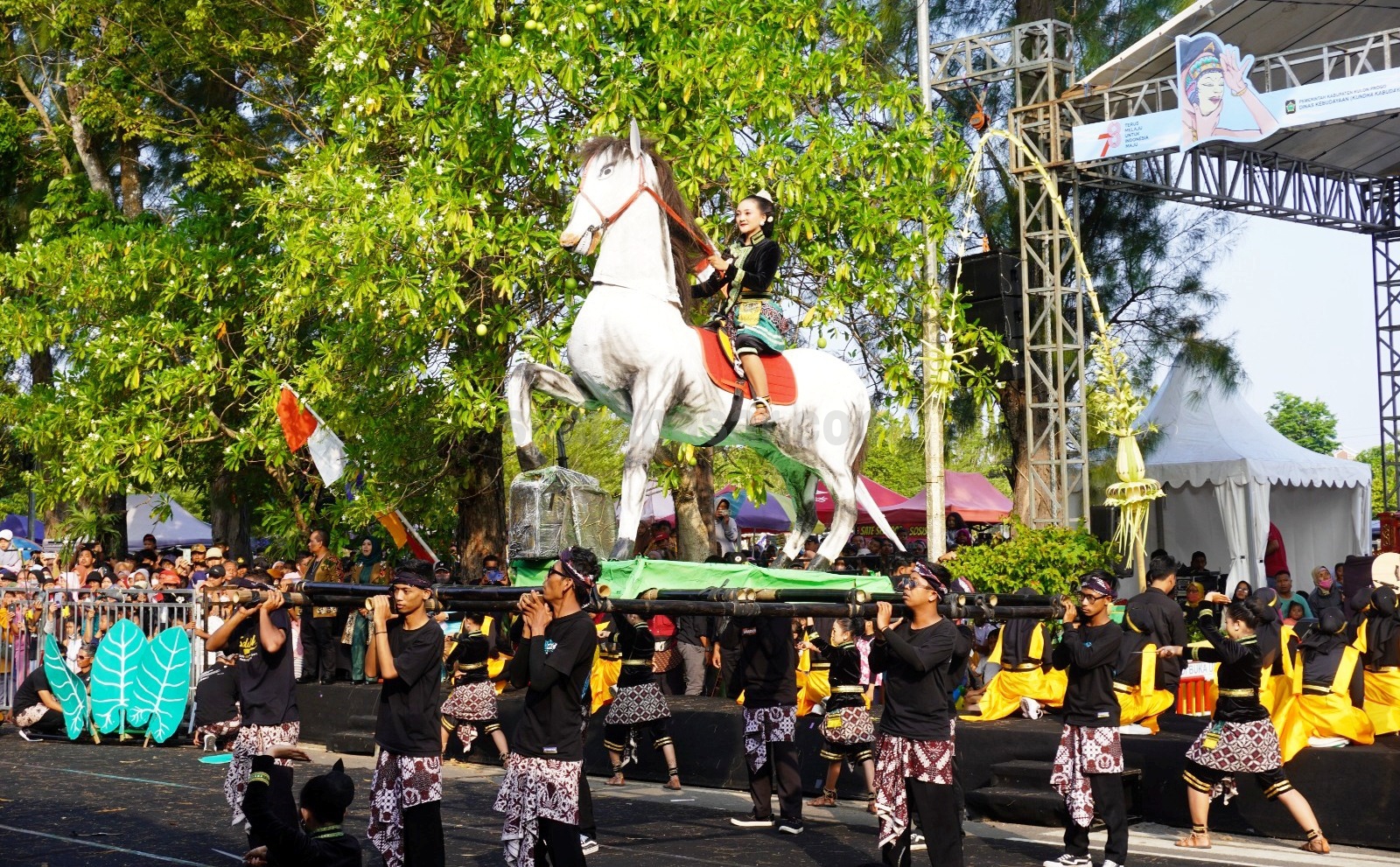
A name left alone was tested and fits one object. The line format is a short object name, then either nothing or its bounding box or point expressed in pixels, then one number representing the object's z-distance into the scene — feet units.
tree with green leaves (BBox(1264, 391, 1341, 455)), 251.60
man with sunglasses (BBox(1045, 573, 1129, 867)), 25.93
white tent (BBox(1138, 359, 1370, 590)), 57.26
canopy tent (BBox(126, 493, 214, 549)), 91.45
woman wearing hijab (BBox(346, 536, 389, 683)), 42.90
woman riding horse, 25.26
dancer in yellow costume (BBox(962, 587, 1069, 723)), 35.53
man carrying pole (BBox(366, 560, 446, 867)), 20.42
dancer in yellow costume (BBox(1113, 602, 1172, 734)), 33.45
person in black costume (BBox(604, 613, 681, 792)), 34.76
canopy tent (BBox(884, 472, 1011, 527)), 71.20
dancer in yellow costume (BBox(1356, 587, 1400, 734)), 30.12
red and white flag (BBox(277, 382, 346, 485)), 42.42
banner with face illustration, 48.91
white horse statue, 23.47
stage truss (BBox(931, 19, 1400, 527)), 51.11
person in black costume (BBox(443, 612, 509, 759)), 35.47
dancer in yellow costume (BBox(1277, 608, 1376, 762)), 29.37
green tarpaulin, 22.90
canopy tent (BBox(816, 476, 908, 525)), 68.92
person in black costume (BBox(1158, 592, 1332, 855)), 26.81
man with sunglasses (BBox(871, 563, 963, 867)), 22.65
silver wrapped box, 25.04
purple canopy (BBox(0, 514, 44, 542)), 104.99
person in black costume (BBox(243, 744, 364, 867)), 16.76
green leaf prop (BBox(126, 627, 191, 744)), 43.37
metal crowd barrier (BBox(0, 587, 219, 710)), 44.32
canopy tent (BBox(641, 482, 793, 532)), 72.90
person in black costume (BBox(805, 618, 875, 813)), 31.17
